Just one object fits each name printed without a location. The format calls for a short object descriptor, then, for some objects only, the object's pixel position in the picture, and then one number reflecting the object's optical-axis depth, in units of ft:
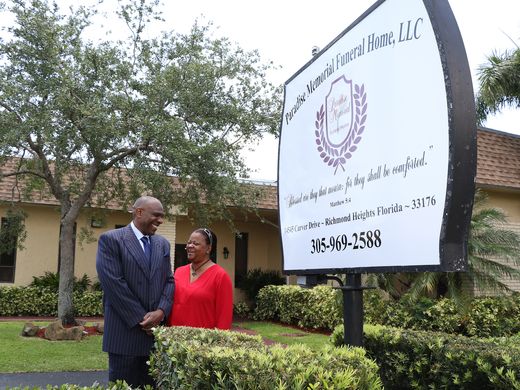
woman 15.12
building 50.96
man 13.99
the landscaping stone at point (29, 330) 39.14
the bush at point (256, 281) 63.72
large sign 10.11
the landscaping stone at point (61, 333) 37.93
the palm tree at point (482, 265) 37.83
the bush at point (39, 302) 54.65
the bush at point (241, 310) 63.26
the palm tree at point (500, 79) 57.06
